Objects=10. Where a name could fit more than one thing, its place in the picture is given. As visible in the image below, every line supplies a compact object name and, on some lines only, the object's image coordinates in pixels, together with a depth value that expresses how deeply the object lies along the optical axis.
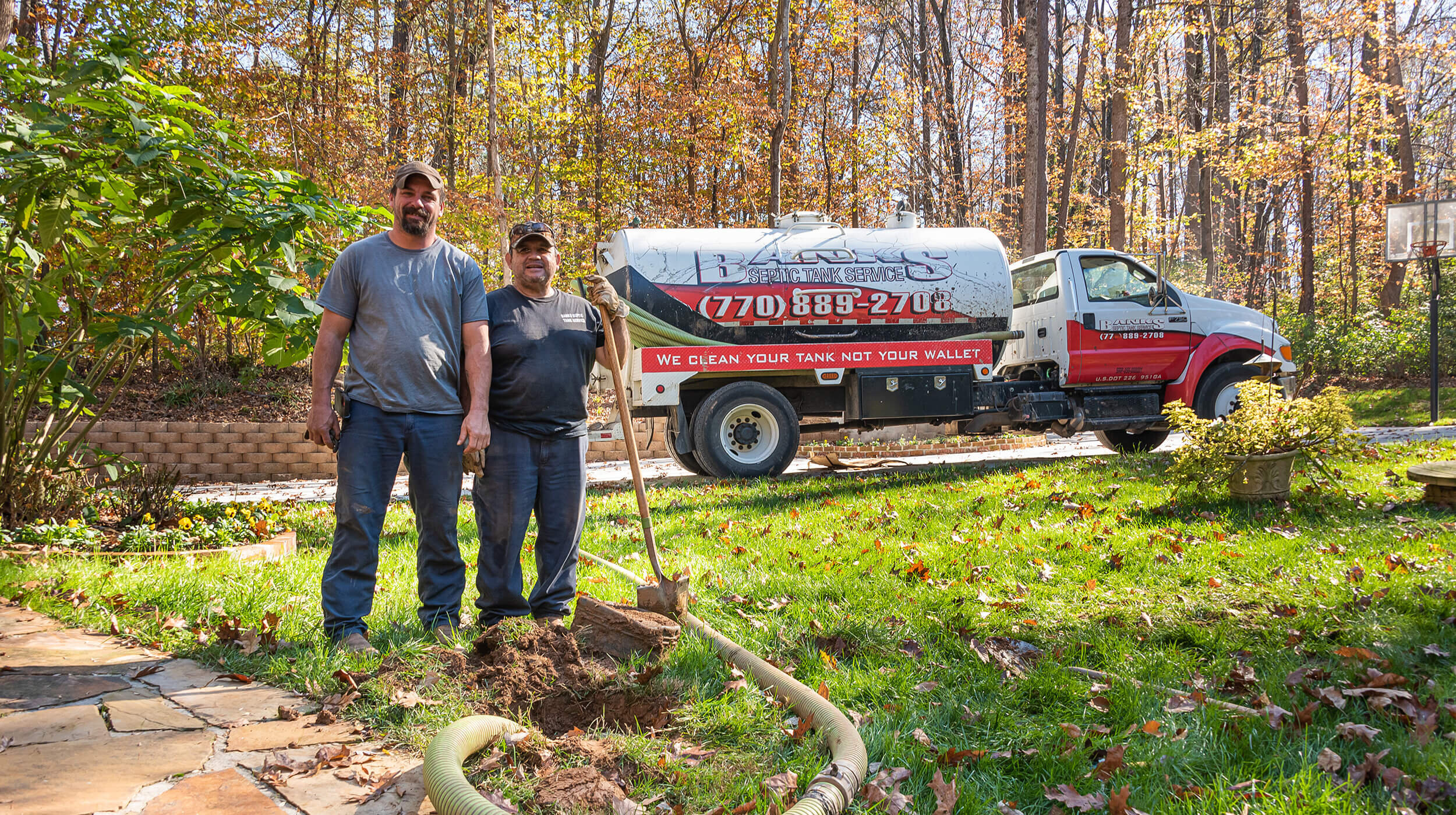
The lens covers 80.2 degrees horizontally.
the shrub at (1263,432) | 5.94
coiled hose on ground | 2.18
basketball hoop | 14.06
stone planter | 6.00
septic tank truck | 10.02
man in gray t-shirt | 3.68
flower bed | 5.43
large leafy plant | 4.35
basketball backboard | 14.41
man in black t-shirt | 3.93
